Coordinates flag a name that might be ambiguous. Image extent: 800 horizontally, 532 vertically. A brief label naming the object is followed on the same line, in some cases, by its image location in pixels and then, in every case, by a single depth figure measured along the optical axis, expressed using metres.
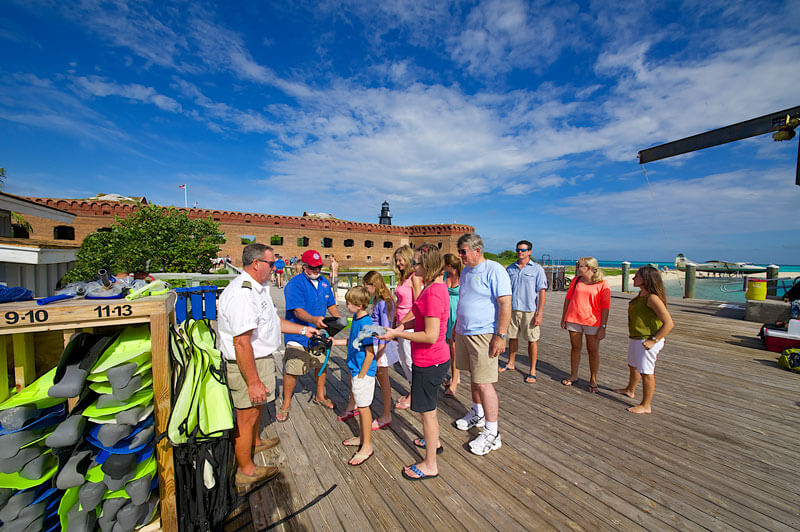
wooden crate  1.64
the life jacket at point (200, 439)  1.85
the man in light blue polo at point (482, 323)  2.75
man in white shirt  2.20
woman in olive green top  3.29
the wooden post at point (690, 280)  11.22
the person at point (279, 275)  13.96
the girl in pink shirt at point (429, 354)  2.29
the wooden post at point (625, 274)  12.87
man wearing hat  3.29
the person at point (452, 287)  3.91
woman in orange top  3.88
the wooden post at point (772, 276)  9.87
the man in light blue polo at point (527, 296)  4.37
